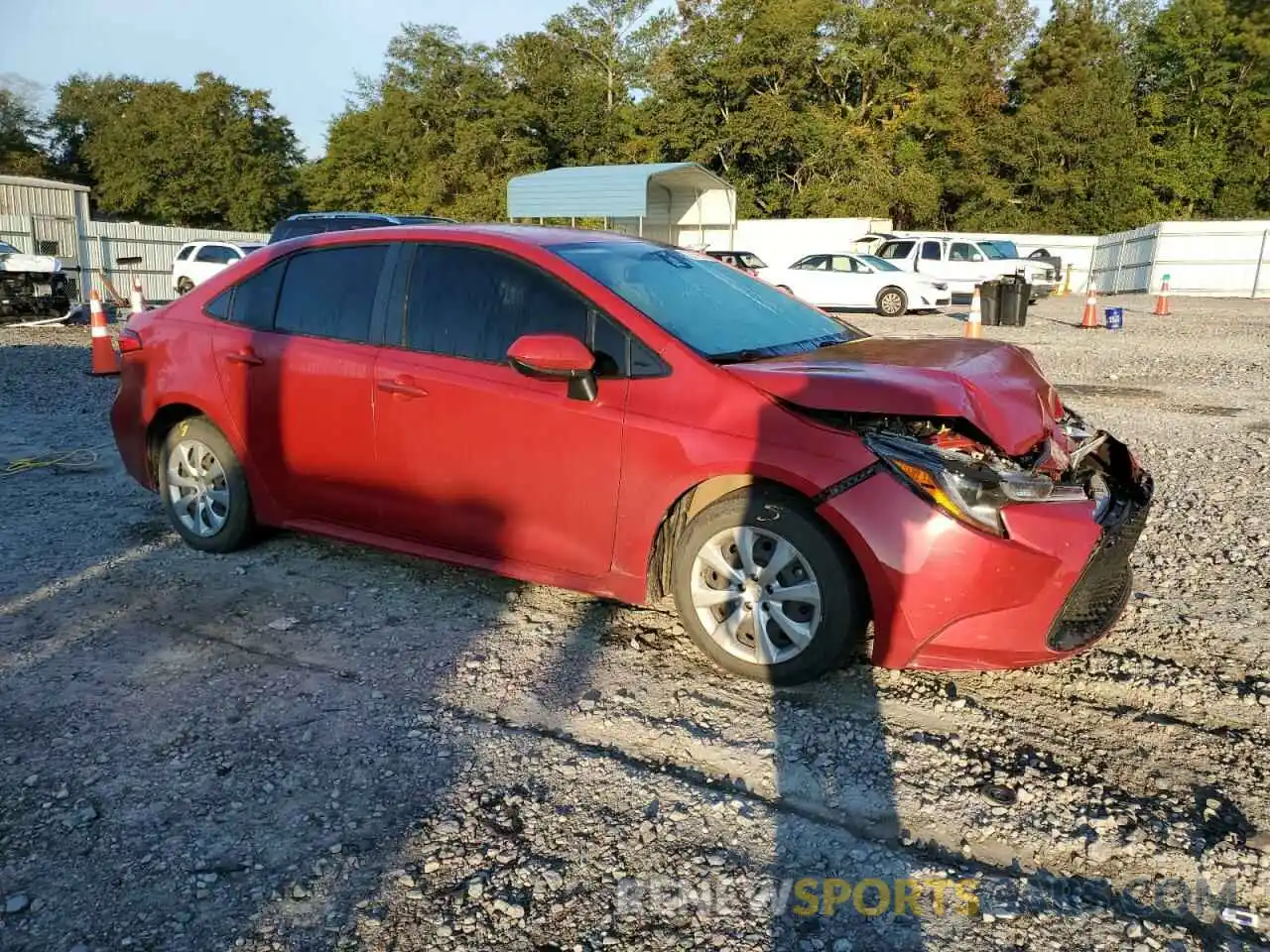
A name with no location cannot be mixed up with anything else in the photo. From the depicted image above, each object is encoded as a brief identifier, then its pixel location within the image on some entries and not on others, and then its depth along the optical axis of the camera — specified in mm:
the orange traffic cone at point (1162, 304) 22297
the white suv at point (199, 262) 22406
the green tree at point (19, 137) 57906
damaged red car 3145
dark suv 14560
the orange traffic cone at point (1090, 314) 18312
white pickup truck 23828
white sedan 21516
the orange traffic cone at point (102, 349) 9078
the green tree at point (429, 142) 50500
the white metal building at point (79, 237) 23875
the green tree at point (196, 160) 54625
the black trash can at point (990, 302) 18531
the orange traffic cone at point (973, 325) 10724
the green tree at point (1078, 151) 44531
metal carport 30375
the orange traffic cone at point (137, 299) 14072
